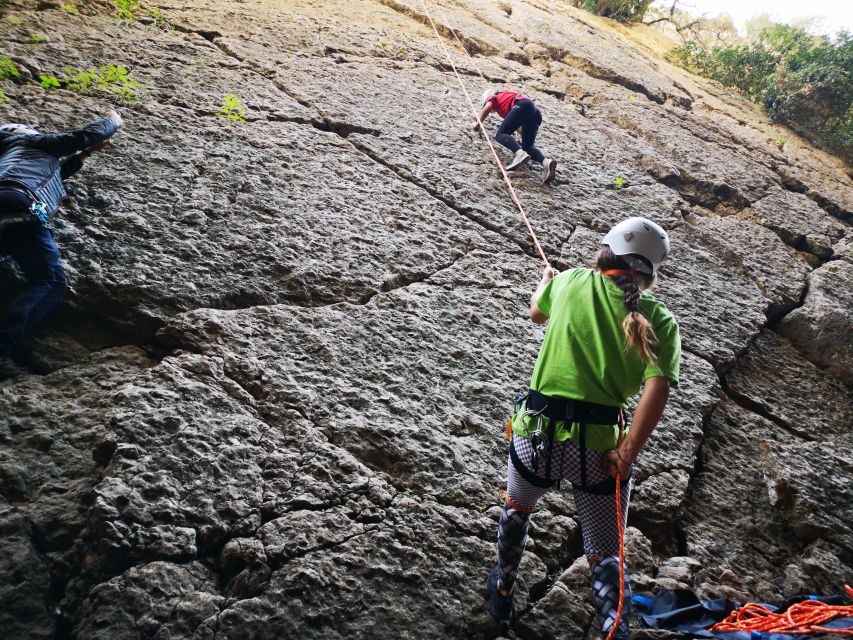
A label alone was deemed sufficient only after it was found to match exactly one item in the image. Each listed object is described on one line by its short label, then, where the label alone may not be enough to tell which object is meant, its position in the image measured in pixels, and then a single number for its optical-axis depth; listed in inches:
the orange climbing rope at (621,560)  71.4
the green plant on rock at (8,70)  149.4
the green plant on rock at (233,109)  172.1
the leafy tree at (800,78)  356.2
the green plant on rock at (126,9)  202.8
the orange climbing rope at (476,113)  181.5
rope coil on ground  77.3
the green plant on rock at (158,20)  206.4
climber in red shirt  210.7
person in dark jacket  97.5
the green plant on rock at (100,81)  155.9
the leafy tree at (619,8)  474.0
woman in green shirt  70.3
